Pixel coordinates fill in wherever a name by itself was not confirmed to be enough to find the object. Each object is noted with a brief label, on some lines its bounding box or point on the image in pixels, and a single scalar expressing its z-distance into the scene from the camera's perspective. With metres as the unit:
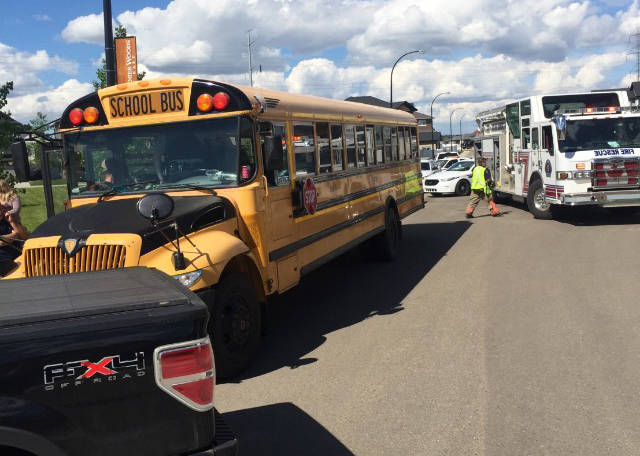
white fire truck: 14.73
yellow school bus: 5.12
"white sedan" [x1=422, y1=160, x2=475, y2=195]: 25.94
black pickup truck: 2.24
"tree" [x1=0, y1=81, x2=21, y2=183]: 12.31
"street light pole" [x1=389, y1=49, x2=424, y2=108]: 37.76
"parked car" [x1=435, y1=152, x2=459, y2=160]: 50.14
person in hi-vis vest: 17.22
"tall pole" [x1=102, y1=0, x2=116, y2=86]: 10.30
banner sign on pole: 11.70
